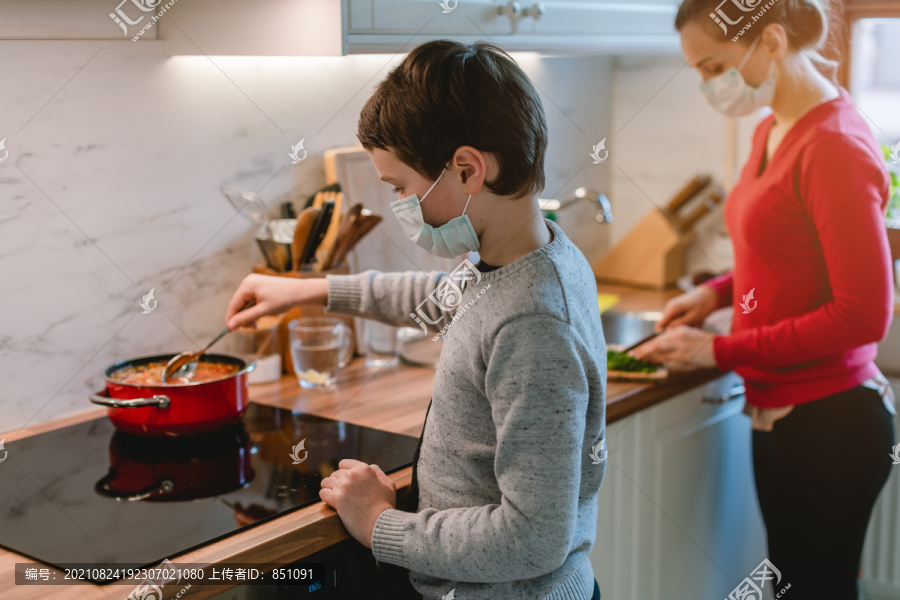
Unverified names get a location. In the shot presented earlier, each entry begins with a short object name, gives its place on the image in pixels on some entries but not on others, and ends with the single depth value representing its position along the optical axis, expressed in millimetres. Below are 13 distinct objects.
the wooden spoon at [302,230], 1647
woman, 1531
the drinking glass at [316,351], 1619
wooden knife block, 2506
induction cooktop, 1014
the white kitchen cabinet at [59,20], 1302
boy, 881
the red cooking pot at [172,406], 1264
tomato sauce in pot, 1368
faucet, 1869
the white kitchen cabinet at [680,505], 1691
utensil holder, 1705
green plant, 2283
